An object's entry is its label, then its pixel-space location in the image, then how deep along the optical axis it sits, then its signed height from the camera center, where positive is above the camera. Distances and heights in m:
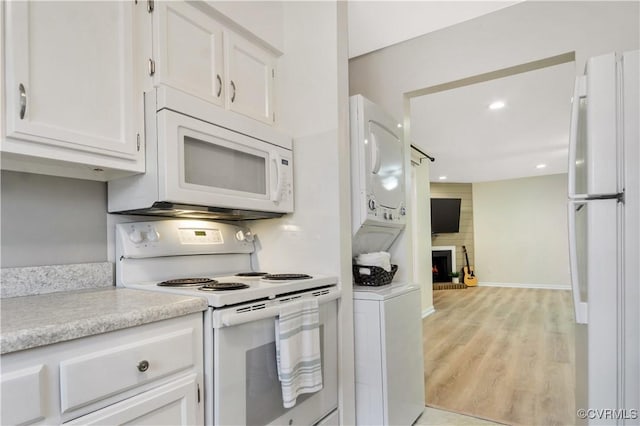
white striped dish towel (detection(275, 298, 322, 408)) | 1.36 -0.52
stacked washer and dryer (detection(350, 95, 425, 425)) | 1.89 -0.51
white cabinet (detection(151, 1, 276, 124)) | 1.45 +0.70
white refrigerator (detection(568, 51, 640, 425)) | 1.14 -0.09
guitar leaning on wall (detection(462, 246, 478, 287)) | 8.16 -1.44
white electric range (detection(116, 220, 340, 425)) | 1.20 -0.32
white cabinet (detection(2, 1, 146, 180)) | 1.06 +0.42
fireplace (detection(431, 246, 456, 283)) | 8.29 -1.12
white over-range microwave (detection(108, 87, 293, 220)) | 1.37 +0.21
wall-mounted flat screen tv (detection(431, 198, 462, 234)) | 8.20 -0.05
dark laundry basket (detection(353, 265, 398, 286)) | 2.10 -0.36
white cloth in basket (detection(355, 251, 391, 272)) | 2.14 -0.27
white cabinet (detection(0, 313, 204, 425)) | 0.79 -0.40
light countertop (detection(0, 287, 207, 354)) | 0.81 -0.26
